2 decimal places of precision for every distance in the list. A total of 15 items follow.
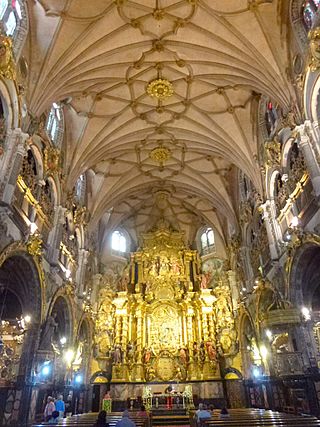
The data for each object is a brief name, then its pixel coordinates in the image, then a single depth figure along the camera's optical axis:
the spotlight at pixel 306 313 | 14.13
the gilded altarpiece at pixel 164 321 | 23.58
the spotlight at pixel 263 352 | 17.59
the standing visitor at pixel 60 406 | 13.56
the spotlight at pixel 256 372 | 19.93
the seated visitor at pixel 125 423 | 6.76
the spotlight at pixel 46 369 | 14.69
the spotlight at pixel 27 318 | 14.36
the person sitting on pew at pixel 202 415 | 9.84
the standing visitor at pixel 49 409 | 12.72
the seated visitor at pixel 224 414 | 10.46
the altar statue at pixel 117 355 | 23.49
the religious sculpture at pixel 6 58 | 12.20
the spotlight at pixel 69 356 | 18.16
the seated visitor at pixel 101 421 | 6.84
